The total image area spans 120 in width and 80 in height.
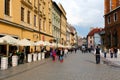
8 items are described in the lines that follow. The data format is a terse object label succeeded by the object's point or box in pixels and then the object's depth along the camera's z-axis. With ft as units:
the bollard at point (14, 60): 28.96
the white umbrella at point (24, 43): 32.01
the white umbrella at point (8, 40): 26.41
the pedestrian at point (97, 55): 36.30
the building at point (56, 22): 82.87
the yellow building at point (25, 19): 32.96
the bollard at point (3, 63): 25.21
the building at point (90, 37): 210.93
